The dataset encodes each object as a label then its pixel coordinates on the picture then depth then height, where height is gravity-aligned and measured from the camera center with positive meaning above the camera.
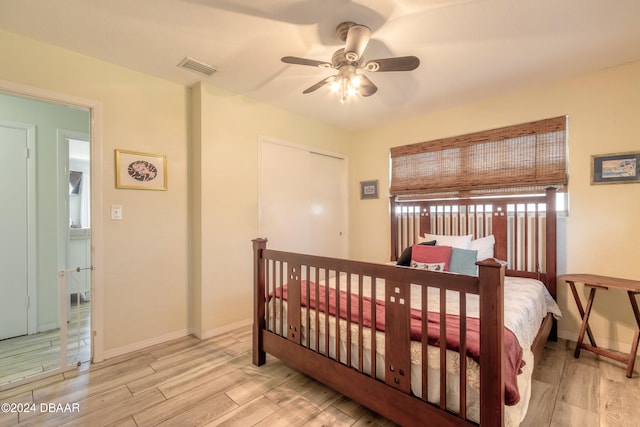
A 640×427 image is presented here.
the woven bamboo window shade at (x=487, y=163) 2.70 +0.56
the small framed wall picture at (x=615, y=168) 2.32 +0.38
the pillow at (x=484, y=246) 2.74 -0.33
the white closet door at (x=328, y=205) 3.81 +0.12
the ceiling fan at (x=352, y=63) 1.74 +0.95
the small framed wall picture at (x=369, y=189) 4.02 +0.35
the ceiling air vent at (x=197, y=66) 2.32 +1.26
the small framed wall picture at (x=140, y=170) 2.41 +0.39
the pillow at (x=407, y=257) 2.80 -0.44
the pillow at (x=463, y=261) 2.45 -0.43
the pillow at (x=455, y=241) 2.80 -0.28
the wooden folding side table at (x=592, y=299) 2.01 -0.68
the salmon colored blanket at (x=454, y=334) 1.22 -0.60
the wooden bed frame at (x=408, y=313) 1.15 -0.57
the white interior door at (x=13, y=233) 2.68 -0.18
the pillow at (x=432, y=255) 2.55 -0.39
